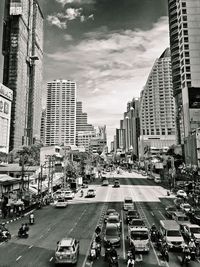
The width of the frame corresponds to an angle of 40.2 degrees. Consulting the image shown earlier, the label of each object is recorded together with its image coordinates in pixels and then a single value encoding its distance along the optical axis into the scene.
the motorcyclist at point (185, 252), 18.28
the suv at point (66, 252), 18.16
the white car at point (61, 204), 44.46
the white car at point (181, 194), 55.29
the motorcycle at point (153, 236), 23.91
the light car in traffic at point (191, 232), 22.55
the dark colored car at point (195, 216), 31.04
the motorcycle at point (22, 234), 25.91
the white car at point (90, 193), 56.88
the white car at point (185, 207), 38.16
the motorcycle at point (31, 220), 31.94
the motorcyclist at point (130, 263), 16.47
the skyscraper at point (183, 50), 128.71
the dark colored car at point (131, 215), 31.09
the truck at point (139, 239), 20.66
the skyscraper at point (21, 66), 162.75
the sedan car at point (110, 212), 32.89
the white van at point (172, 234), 21.25
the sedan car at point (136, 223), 25.78
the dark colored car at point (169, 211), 34.45
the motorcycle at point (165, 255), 19.09
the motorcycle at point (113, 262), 17.33
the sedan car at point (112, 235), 22.16
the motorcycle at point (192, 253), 19.53
